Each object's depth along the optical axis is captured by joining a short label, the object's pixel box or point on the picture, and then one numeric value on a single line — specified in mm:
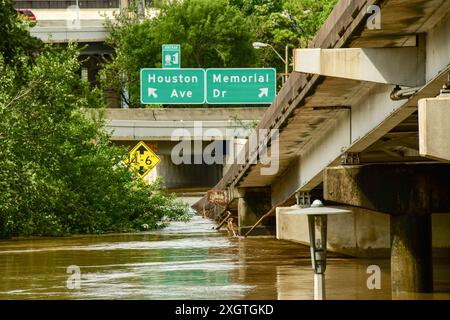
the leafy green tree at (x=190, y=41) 81375
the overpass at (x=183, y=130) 65438
